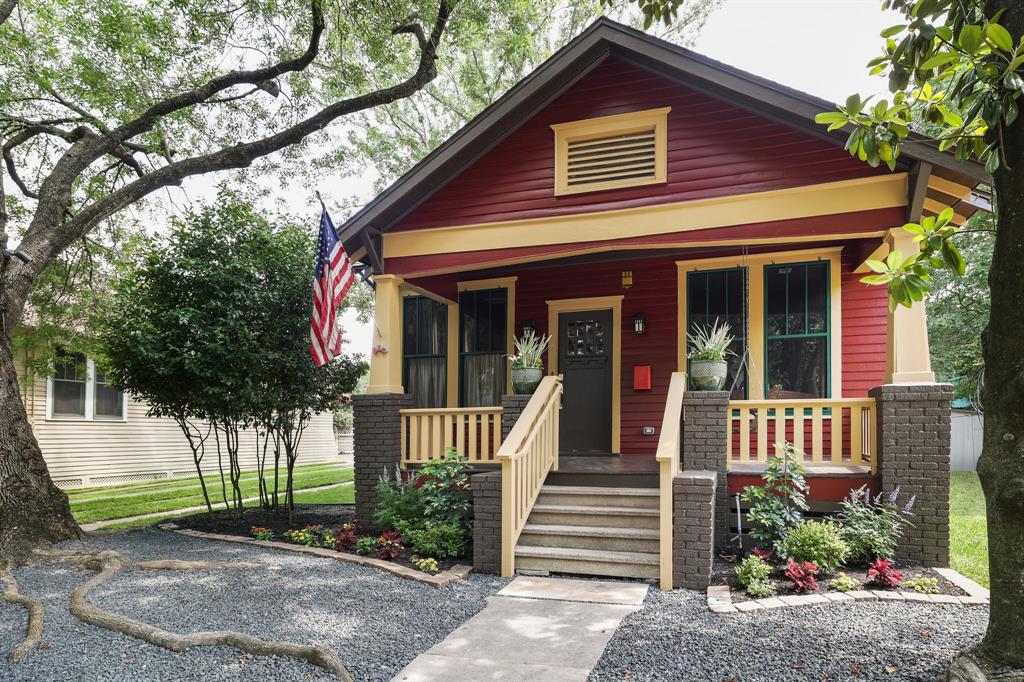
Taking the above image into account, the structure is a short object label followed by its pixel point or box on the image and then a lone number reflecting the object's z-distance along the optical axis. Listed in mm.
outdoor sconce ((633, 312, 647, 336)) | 8648
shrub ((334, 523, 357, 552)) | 6643
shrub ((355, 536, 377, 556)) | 6391
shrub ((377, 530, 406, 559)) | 6195
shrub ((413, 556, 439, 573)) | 5695
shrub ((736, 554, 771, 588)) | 5043
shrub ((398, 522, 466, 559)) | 6148
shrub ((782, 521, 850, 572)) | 5285
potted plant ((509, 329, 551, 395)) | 7047
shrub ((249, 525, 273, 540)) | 7355
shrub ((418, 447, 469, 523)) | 6535
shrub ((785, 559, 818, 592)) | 4957
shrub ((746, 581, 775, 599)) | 4879
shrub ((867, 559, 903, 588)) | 4973
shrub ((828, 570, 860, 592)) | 4937
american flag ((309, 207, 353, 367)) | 7129
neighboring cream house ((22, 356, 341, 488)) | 12883
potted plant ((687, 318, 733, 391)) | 6145
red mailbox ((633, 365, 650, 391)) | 8602
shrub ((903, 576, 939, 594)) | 4863
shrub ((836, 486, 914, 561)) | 5512
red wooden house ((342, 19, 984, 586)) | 5949
